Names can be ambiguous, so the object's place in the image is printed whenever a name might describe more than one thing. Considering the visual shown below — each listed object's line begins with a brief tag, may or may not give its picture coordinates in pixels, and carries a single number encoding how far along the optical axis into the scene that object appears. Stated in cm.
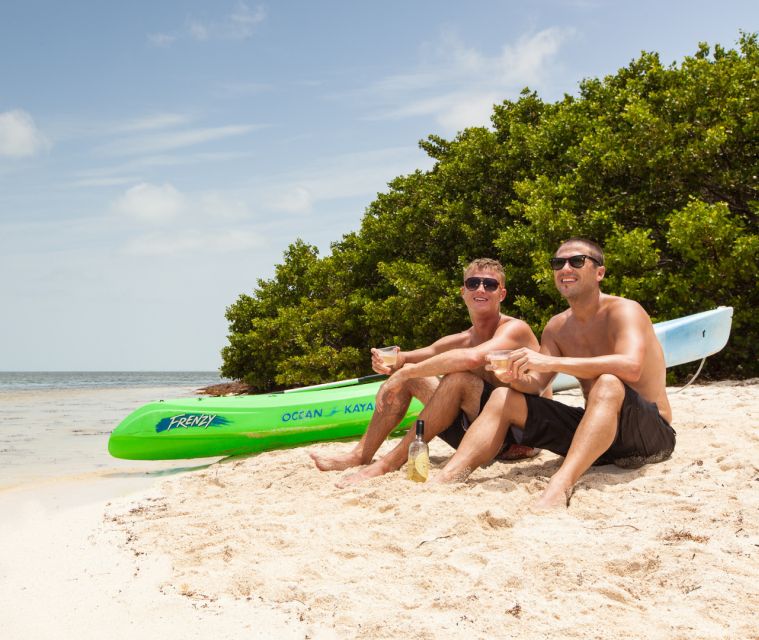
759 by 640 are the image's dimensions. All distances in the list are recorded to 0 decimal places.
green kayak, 614
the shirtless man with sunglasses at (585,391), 337
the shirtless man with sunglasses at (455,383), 389
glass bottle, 375
